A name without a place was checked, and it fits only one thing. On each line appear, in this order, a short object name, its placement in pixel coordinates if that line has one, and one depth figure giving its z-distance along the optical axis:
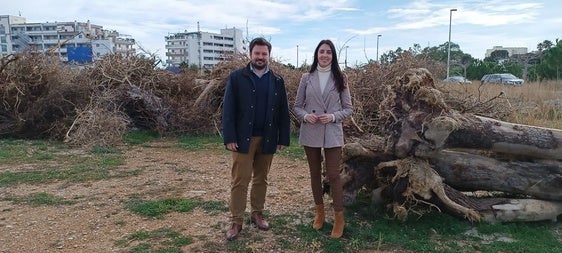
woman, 3.60
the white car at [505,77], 23.26
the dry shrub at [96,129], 8.67
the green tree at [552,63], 22.09
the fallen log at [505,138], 4.08
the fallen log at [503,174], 4.22
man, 3.55
